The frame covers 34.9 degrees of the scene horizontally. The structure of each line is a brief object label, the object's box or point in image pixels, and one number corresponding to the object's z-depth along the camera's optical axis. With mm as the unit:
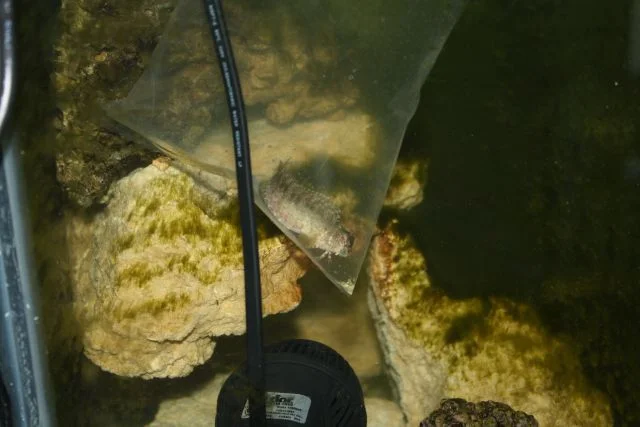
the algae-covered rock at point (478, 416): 625
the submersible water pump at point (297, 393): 610
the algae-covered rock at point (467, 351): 685
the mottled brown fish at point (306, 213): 625
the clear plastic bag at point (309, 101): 618
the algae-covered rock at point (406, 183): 714
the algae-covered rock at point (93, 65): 627
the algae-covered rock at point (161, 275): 647
